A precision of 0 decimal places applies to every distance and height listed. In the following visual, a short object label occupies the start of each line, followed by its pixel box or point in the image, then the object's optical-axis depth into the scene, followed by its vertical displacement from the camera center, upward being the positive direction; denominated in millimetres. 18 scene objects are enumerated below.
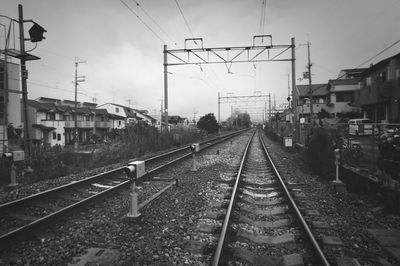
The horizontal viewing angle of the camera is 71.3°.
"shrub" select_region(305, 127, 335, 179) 9164 -860
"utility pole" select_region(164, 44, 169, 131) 19188 +3114
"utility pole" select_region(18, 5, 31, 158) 10656 +2127
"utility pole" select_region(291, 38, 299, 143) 17388 +2307
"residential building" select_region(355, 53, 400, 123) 24345 +3253
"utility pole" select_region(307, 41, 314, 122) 29834 +6000
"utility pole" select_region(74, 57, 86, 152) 38350 +7576
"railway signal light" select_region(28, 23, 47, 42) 10500 +3671
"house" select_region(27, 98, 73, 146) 44531 +1354
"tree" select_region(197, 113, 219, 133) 40406 +857
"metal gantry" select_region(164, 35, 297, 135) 16344 +4663
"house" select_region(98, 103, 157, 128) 77062 +5439
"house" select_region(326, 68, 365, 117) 41188 +4871
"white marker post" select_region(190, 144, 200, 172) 10436 -844
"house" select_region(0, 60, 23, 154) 18388 +2050
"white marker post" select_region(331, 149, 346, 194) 7113 -1540
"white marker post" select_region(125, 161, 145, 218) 4891 -911
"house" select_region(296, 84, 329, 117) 46741 +4875
